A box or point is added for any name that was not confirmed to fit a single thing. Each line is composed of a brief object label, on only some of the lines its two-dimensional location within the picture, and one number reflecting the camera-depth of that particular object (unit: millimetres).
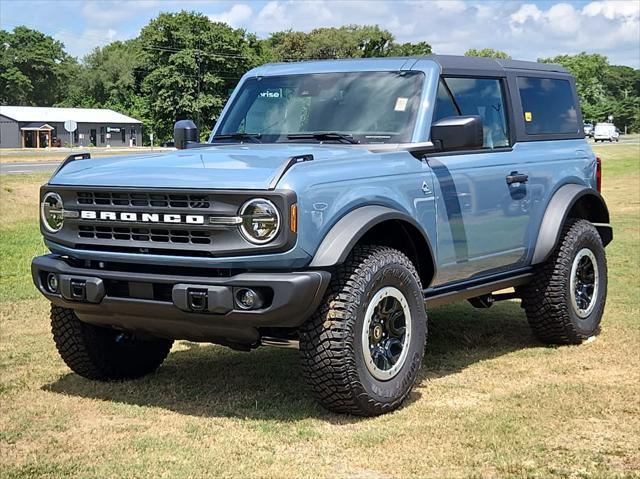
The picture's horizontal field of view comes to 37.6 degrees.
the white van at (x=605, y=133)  79062
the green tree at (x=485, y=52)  131962
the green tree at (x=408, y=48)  101125
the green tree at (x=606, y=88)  127000
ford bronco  4738
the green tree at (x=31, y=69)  110938
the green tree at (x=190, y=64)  77125
